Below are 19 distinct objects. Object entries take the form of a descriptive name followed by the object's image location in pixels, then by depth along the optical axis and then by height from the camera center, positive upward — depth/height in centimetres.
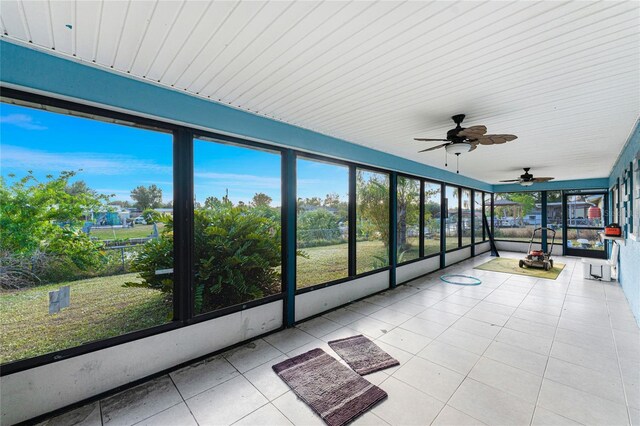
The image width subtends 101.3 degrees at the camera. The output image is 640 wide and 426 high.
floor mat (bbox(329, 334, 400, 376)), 253 -147
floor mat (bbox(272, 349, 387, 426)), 198 -148
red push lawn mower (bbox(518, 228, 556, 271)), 670 -125
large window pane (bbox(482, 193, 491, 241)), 988 +17
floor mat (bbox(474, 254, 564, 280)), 621 -144
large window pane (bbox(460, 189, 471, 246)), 837 -12
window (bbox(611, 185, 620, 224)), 616 +22
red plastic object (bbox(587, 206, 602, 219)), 761 +4
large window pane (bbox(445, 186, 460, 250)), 727 -14
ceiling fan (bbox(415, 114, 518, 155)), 276 +82
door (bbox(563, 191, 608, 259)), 834 -36
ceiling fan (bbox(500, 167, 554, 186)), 602 +80
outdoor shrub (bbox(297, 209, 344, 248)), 381 -24
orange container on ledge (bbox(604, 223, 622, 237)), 476 -32
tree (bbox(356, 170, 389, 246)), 478 +22
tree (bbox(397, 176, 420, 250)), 560 +19
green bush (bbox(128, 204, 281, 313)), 264 -50
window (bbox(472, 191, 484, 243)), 888 -9
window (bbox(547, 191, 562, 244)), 905 +5
